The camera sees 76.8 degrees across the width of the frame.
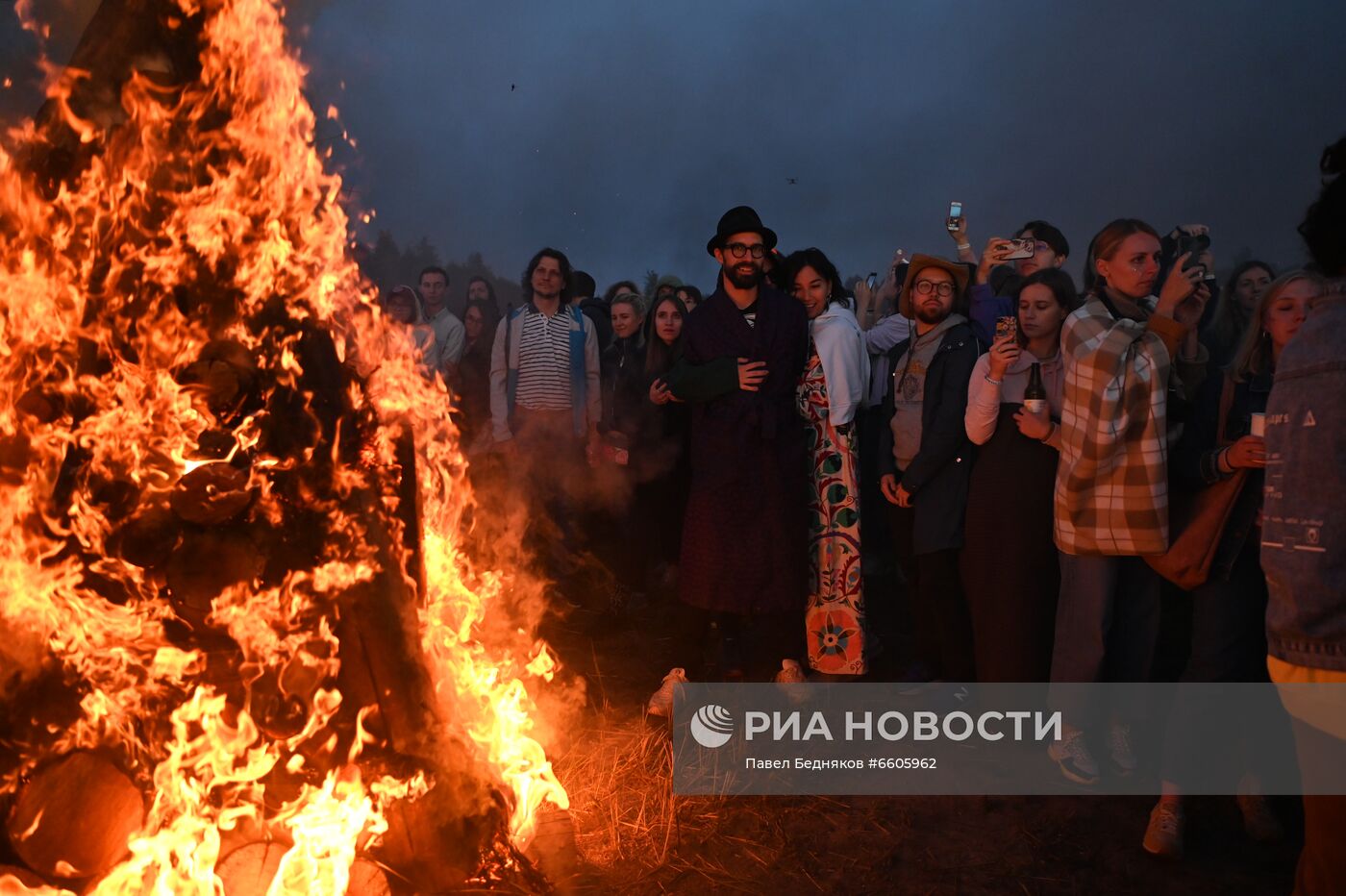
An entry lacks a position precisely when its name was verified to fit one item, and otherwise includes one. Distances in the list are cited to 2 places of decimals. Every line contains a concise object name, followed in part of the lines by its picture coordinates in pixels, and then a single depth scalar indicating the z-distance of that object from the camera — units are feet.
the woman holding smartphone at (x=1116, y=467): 11.83
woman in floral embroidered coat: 15.14
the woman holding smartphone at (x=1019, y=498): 13.67
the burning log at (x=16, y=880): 8.46
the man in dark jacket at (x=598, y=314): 25.33
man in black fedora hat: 15.01
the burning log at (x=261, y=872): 9.11
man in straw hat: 14.57
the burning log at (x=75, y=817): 8.73
